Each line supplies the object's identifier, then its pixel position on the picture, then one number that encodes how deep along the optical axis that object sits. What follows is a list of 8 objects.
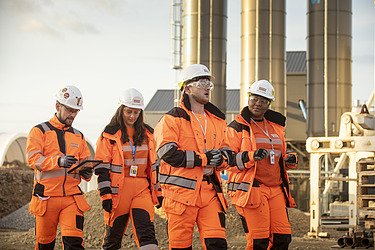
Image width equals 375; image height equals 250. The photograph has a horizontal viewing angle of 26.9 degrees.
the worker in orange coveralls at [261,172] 8.93
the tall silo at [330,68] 32.47
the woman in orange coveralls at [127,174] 8.98
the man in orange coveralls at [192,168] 7.84
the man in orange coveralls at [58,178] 8.62
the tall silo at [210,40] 32.53
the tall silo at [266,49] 32.38
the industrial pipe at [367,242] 15.50
